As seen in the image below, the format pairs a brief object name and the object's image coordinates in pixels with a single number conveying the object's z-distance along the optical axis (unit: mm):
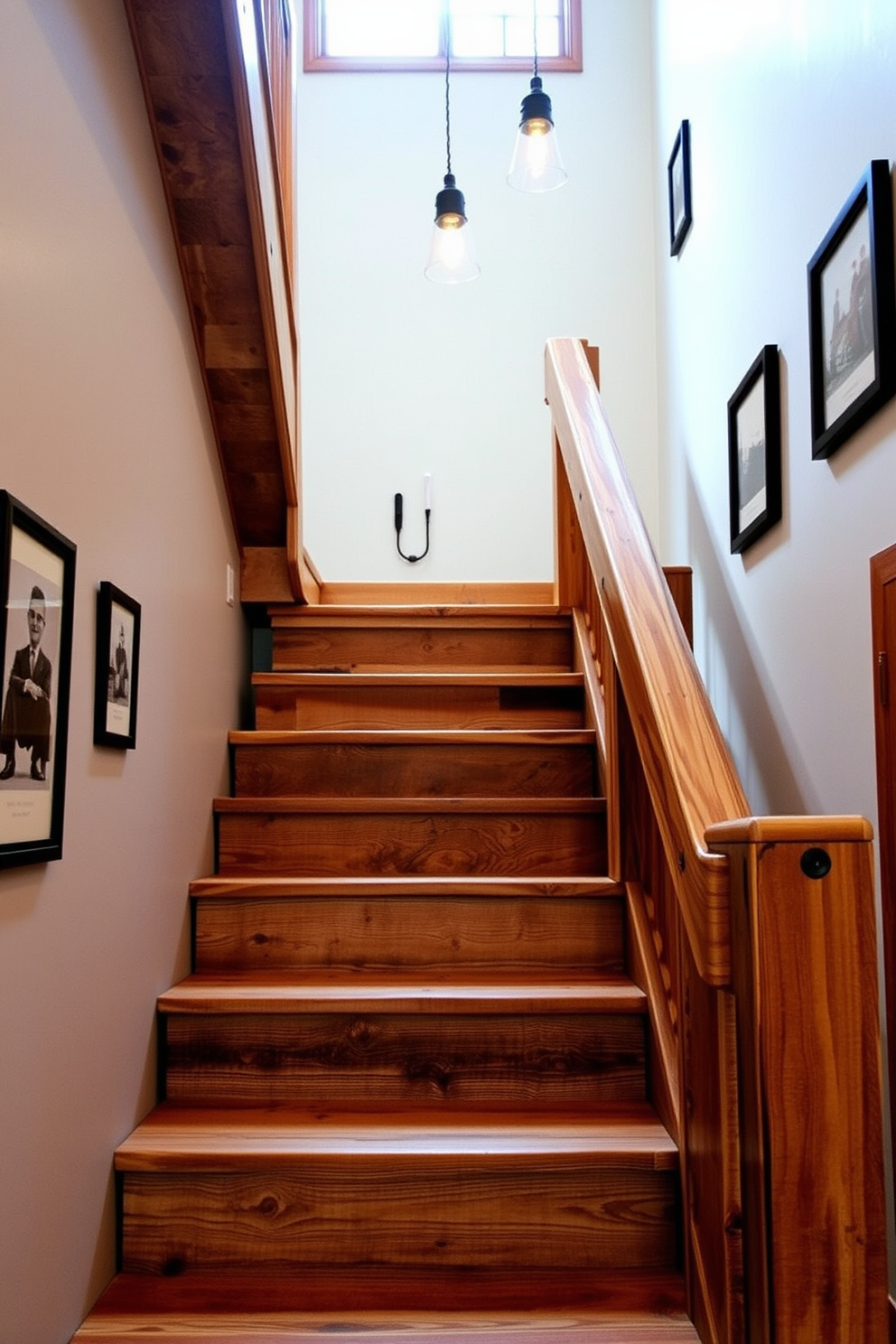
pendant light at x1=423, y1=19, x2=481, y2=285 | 3740
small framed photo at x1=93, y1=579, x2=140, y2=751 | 1729
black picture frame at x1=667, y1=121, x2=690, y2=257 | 3756
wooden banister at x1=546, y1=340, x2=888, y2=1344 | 1017
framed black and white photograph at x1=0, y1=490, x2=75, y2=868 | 1340
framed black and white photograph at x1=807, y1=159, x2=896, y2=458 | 1847
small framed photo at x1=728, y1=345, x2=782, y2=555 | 2586
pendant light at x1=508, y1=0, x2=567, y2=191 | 3613
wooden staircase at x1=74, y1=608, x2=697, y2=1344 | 1620
